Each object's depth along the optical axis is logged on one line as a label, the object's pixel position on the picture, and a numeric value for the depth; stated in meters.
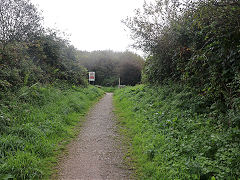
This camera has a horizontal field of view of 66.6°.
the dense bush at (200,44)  4.55
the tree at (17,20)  8.54
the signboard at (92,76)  20.74
